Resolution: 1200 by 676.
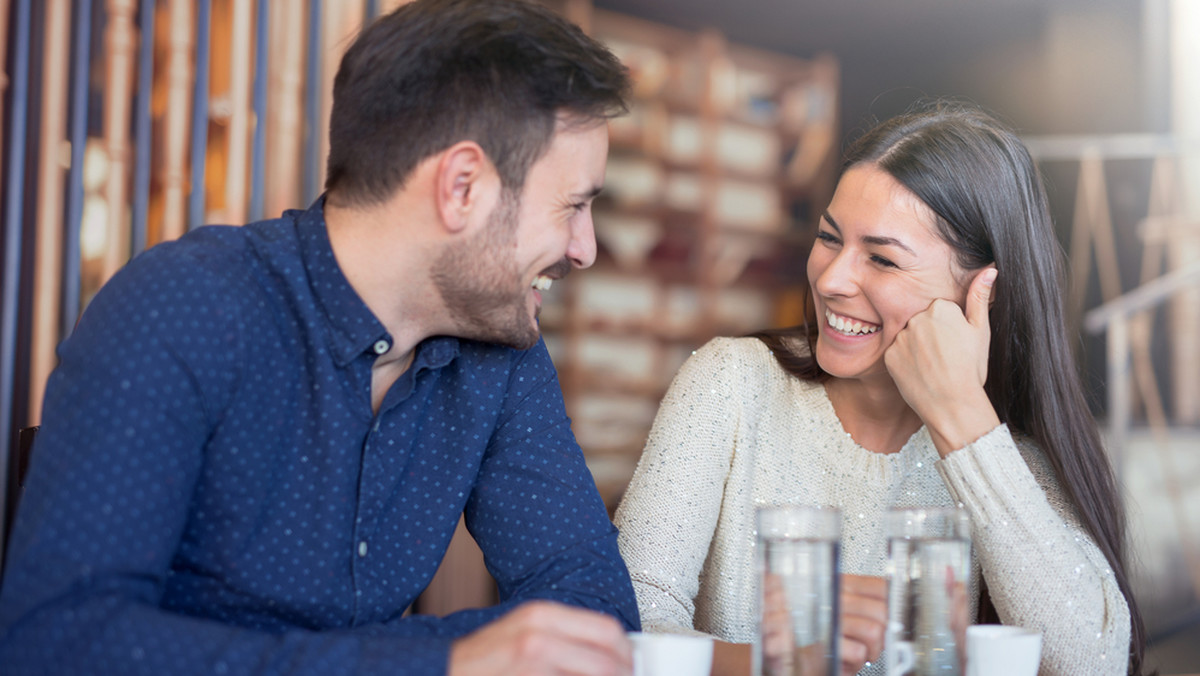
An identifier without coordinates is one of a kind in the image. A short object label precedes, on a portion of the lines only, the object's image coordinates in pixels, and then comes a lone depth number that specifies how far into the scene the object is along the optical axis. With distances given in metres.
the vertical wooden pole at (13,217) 2.25
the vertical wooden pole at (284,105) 2.55
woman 1.34
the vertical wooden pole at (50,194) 2.30
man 0.83
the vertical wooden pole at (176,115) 2.44
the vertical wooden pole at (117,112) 2.38
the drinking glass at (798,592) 0.77
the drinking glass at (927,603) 0.84
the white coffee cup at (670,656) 0.81
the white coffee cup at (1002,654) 0.84
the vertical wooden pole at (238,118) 2.49
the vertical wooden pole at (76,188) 2.32
